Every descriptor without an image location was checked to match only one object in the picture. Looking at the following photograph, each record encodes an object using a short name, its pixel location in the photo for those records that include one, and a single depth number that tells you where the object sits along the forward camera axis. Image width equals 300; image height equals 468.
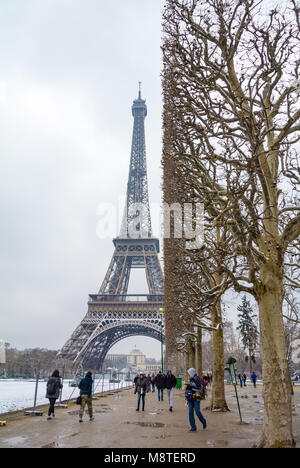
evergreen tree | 57.31
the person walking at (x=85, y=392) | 11.51
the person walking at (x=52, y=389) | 12.16
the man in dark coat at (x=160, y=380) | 16.89
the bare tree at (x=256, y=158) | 7.02
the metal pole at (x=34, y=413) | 12.69
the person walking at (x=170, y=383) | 14.41
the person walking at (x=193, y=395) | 9.32
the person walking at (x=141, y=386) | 14.50
